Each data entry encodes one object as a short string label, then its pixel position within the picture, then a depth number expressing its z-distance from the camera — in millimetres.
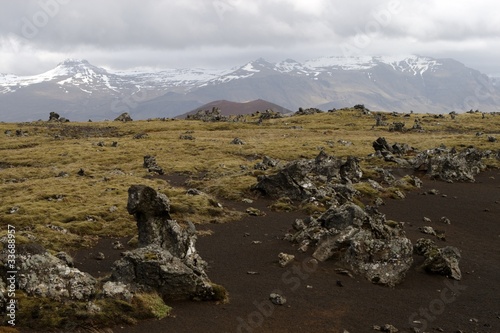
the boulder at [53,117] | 193225
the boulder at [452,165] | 75438
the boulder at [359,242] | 33844
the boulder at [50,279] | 23906
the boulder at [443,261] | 34844
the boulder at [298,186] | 58094
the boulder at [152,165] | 79312
